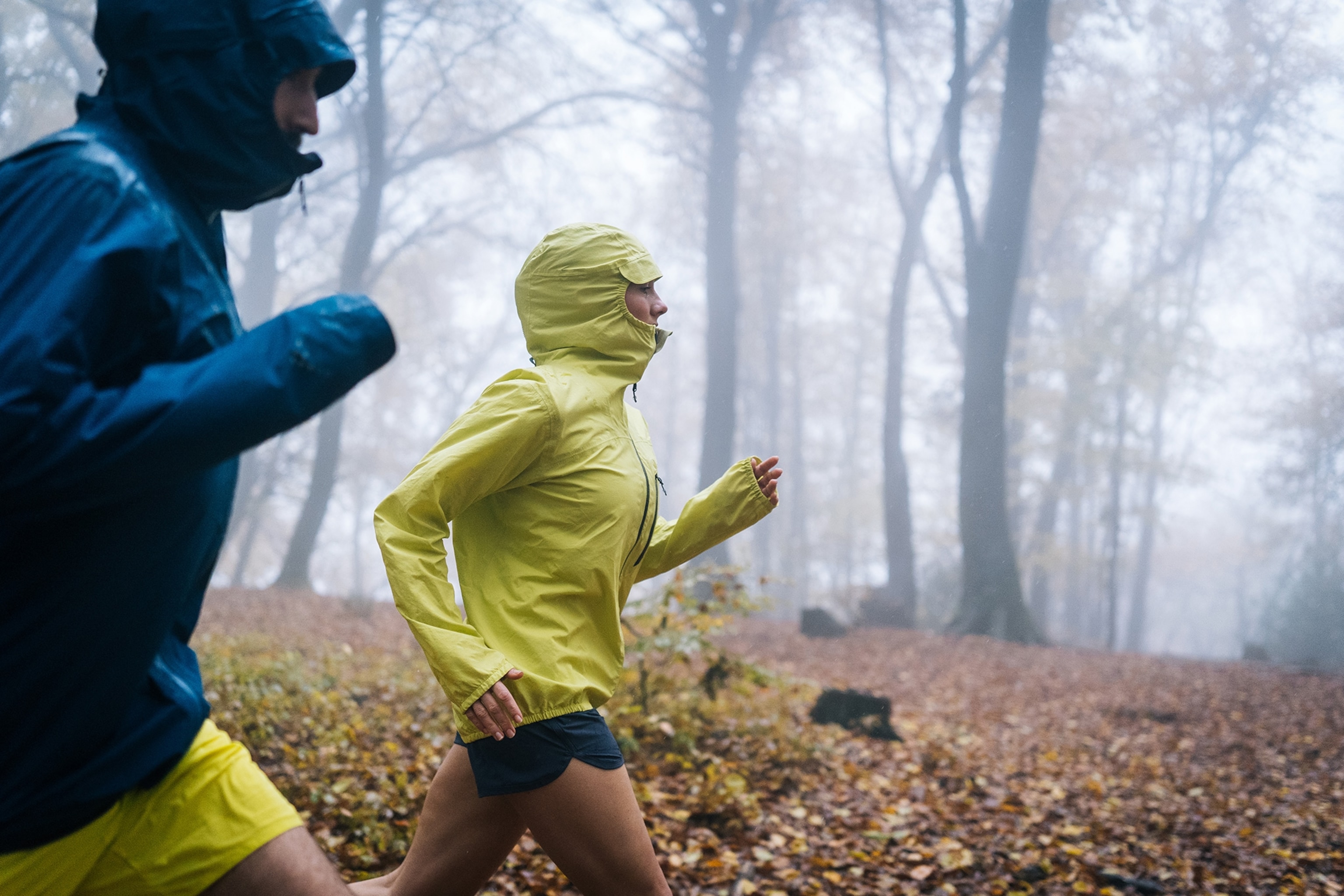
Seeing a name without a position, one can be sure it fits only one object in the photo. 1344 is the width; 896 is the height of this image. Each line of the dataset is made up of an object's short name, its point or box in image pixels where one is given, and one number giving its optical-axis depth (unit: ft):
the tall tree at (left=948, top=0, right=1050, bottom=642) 48.14
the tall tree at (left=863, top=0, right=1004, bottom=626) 58.59
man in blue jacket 3.75
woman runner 6.70
